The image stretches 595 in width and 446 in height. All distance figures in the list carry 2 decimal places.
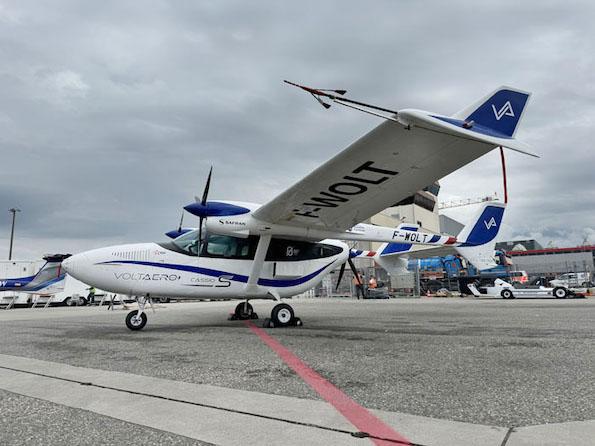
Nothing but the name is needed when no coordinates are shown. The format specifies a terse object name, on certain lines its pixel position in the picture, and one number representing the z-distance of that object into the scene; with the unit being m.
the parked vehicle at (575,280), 37.26
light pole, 55.77
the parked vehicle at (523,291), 25.98
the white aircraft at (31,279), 28.86
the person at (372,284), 37.25
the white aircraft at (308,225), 5.73
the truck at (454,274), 36.78
